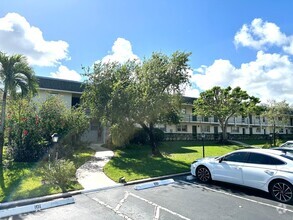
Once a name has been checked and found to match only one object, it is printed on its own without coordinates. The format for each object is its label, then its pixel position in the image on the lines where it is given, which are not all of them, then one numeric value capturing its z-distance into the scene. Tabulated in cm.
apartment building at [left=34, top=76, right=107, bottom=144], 2434
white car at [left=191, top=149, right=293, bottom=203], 737
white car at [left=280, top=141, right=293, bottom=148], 1766
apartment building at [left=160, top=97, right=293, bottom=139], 3765
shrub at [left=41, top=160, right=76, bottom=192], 838
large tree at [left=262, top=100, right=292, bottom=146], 3925
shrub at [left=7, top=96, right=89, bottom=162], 1235
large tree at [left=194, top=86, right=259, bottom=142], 3077
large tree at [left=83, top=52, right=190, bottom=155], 1433
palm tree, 1100
